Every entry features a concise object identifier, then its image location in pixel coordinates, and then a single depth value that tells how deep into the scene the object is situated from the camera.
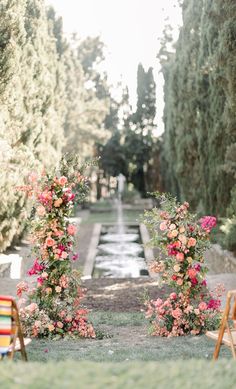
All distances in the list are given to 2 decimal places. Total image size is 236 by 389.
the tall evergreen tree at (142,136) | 37.16
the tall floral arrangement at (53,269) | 6.38
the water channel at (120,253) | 13.84
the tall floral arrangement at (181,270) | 6.37
